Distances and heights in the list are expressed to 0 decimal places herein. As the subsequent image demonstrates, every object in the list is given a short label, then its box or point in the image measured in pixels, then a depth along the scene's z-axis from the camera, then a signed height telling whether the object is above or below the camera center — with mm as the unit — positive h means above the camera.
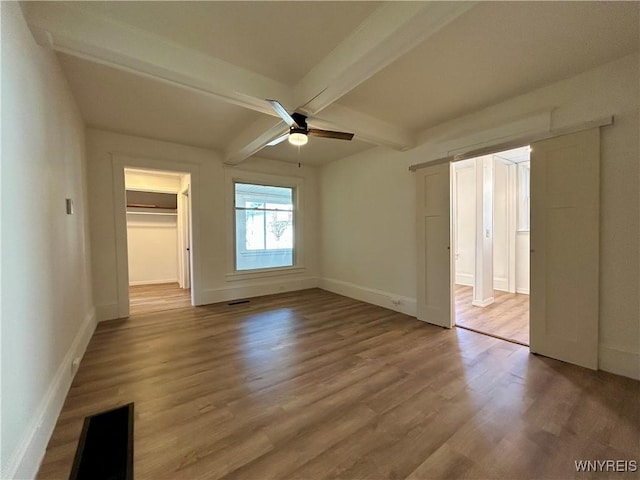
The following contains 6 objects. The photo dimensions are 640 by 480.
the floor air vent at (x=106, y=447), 1414 -1249
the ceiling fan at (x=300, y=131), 2439 +1025
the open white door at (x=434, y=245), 3455 -195
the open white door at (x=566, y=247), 2369 -173
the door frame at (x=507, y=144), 2346 +913
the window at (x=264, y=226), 5172 +165
